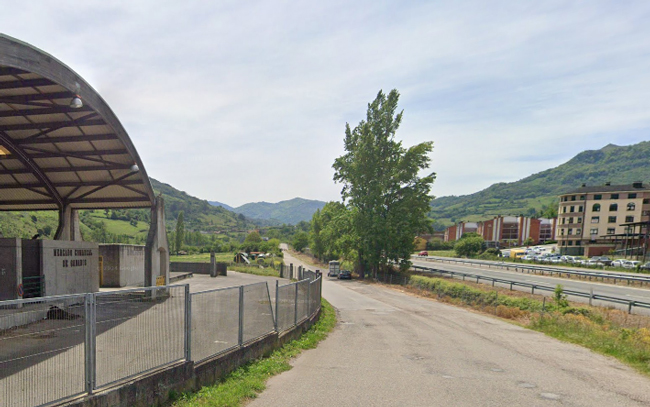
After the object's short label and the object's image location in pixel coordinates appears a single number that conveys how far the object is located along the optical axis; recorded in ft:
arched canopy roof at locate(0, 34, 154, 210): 40.86
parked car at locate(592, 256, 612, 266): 178.82
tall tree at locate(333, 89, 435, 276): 145.89
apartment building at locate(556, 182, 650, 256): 262.47
